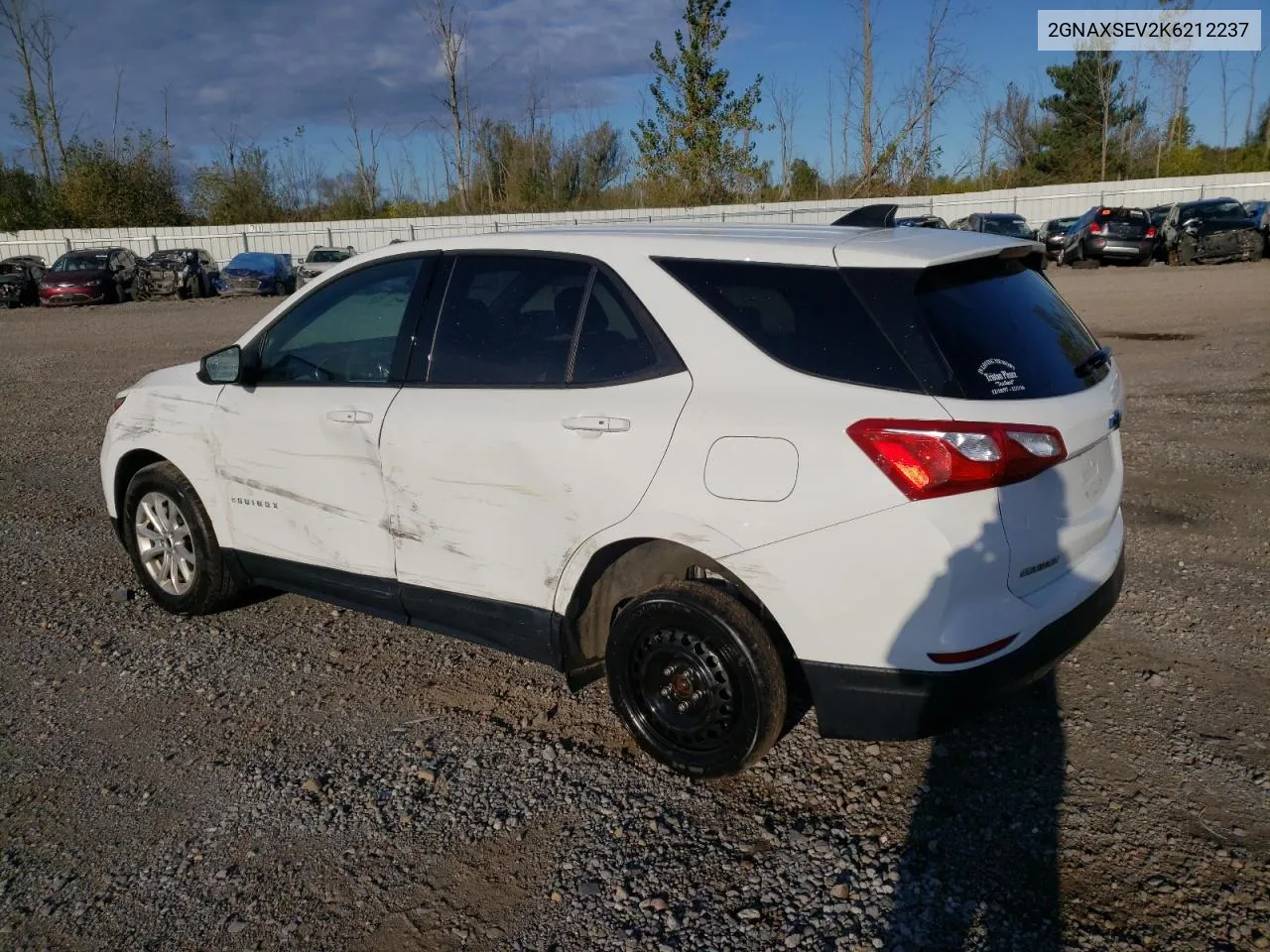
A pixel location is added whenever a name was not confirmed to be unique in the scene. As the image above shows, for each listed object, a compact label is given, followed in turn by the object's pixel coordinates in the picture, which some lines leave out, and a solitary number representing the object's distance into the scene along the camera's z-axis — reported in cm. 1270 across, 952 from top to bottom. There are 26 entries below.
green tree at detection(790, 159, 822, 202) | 4456
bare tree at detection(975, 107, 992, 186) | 5081
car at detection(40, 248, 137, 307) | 2767
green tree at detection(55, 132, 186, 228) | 4409
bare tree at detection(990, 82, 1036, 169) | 5325
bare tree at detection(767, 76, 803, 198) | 4381
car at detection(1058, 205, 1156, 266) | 2581
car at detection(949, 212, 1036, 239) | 2750
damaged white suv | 276
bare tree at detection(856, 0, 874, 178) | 3866
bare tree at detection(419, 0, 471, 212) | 4307
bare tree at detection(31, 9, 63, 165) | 4791
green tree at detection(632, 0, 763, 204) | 3734
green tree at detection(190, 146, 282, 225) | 4772
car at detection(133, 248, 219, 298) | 2953
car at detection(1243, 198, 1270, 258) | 2478
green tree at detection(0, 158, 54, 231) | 4306
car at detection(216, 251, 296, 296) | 3008
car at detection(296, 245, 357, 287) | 2898
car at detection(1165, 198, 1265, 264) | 2408
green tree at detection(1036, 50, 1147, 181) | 5041
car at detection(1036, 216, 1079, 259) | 3033
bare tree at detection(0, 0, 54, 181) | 4781
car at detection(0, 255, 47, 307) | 2825
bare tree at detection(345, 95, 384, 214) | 4975
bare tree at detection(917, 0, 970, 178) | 3975
